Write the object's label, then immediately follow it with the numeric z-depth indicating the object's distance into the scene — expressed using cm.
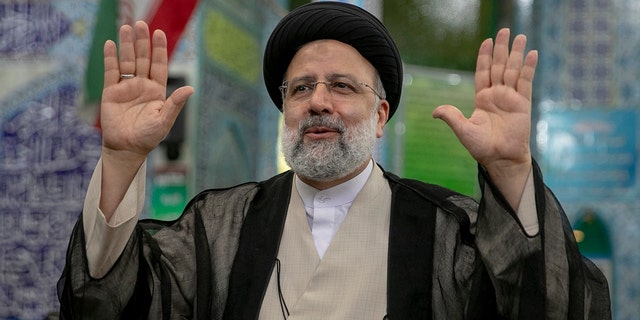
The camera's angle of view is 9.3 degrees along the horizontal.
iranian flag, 710
